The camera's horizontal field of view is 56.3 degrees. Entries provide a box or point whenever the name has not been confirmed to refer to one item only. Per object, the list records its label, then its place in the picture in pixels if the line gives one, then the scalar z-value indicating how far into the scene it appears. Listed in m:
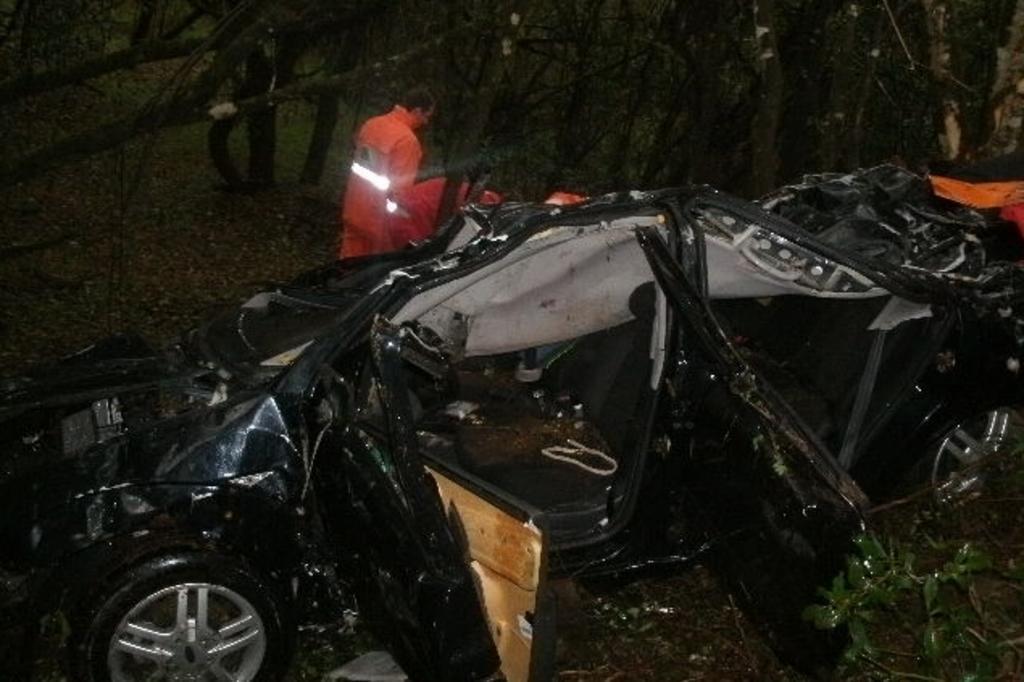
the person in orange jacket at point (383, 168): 6.06
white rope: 4.08
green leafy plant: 2.81
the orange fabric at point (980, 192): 4.58
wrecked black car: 3.03
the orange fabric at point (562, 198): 4.72
